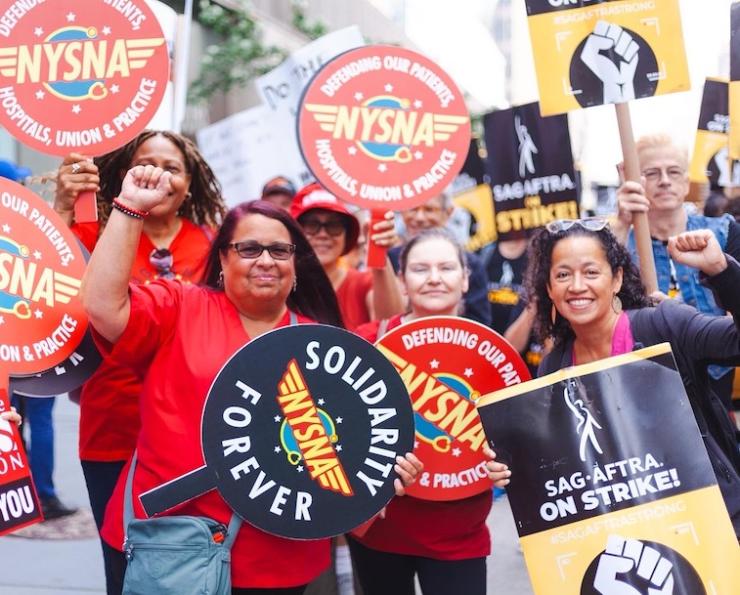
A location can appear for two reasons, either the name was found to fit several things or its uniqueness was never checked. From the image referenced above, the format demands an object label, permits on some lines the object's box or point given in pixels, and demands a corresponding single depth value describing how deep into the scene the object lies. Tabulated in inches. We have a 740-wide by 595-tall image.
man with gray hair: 144.7
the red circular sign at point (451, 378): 122.4
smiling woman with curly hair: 101.6
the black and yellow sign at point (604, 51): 131.3
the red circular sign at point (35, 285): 106.7
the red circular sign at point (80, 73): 115.7
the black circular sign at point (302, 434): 100.5
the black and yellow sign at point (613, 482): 97.8
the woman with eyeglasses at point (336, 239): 165.5
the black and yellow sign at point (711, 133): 200.4
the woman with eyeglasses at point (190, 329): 100.1
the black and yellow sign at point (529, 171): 216.1
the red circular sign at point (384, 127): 139.8
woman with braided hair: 122.1
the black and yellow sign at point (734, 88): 152.3
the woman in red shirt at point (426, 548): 122.5
